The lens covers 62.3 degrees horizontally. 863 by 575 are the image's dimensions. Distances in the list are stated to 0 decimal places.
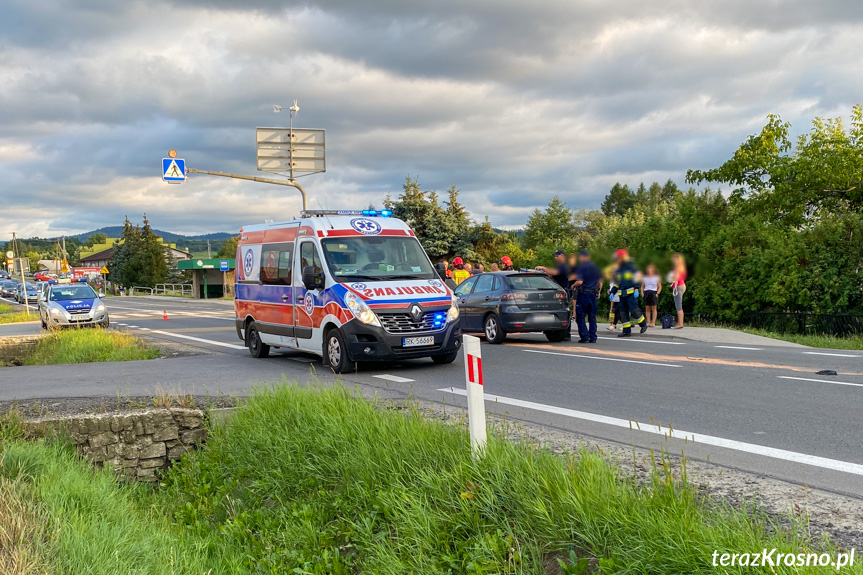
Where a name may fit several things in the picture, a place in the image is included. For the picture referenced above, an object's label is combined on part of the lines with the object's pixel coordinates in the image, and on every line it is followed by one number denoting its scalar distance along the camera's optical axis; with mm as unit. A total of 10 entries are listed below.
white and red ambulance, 10586
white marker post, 4766
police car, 23078
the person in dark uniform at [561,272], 12961
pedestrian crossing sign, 27000
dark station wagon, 14883
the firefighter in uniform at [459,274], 19344
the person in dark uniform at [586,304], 14883
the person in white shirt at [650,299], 16109
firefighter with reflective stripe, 16288
